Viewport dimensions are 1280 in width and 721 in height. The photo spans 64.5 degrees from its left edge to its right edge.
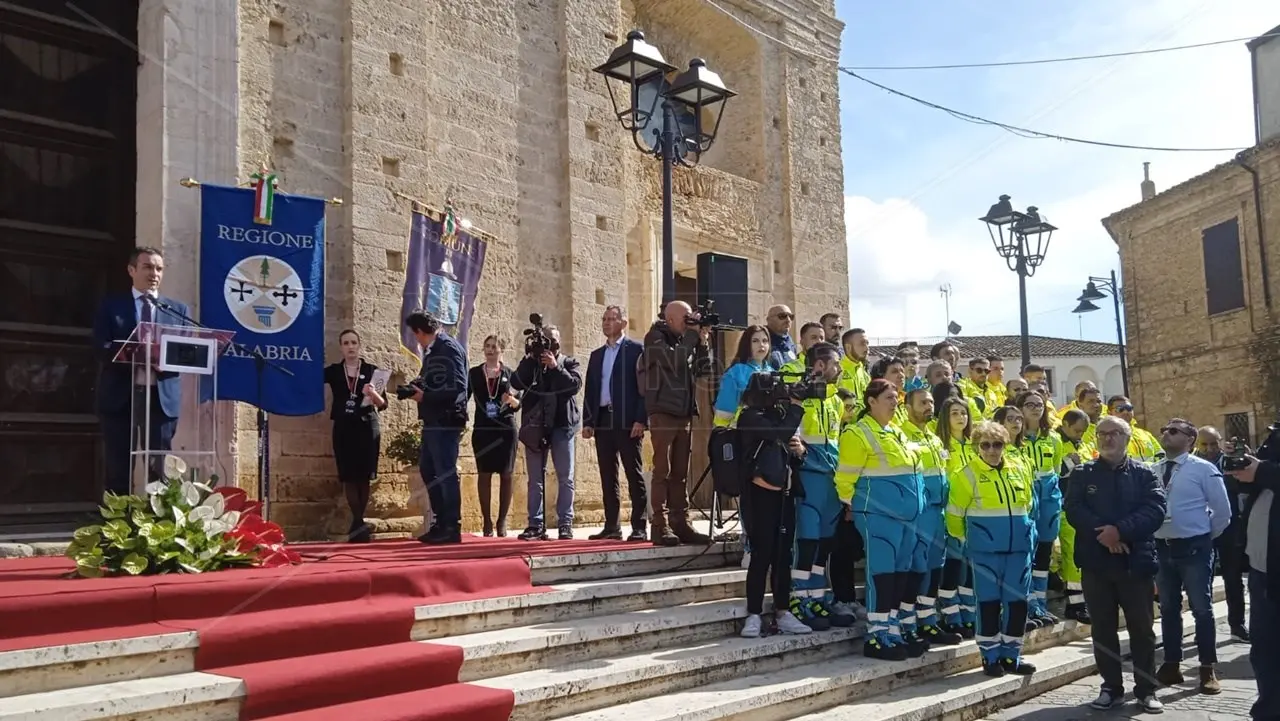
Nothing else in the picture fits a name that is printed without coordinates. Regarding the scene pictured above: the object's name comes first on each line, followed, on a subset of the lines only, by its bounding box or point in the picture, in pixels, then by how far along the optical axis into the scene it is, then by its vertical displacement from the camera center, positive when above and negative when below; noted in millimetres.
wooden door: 7883 +1810
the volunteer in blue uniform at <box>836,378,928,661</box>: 6441 -484
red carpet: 4301 -821
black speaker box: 12867 +1920
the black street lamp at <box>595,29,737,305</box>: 8406 +3009
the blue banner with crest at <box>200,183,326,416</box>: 8016 +1269
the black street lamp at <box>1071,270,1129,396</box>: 19250 +2383
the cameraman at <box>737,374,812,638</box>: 6207 -380
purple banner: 9414 +1597
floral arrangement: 5352 -468
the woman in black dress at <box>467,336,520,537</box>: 8609 +201
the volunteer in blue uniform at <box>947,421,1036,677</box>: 6766 -806
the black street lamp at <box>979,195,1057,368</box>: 12383 +2350
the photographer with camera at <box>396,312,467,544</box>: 7195 +283
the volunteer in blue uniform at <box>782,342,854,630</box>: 6629 -470
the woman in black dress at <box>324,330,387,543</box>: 8133 +159
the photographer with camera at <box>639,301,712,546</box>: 7418 +240
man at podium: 6172 +401
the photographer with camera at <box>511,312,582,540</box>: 8258 +267
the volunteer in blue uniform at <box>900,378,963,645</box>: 6820 -587
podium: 6105 +511
